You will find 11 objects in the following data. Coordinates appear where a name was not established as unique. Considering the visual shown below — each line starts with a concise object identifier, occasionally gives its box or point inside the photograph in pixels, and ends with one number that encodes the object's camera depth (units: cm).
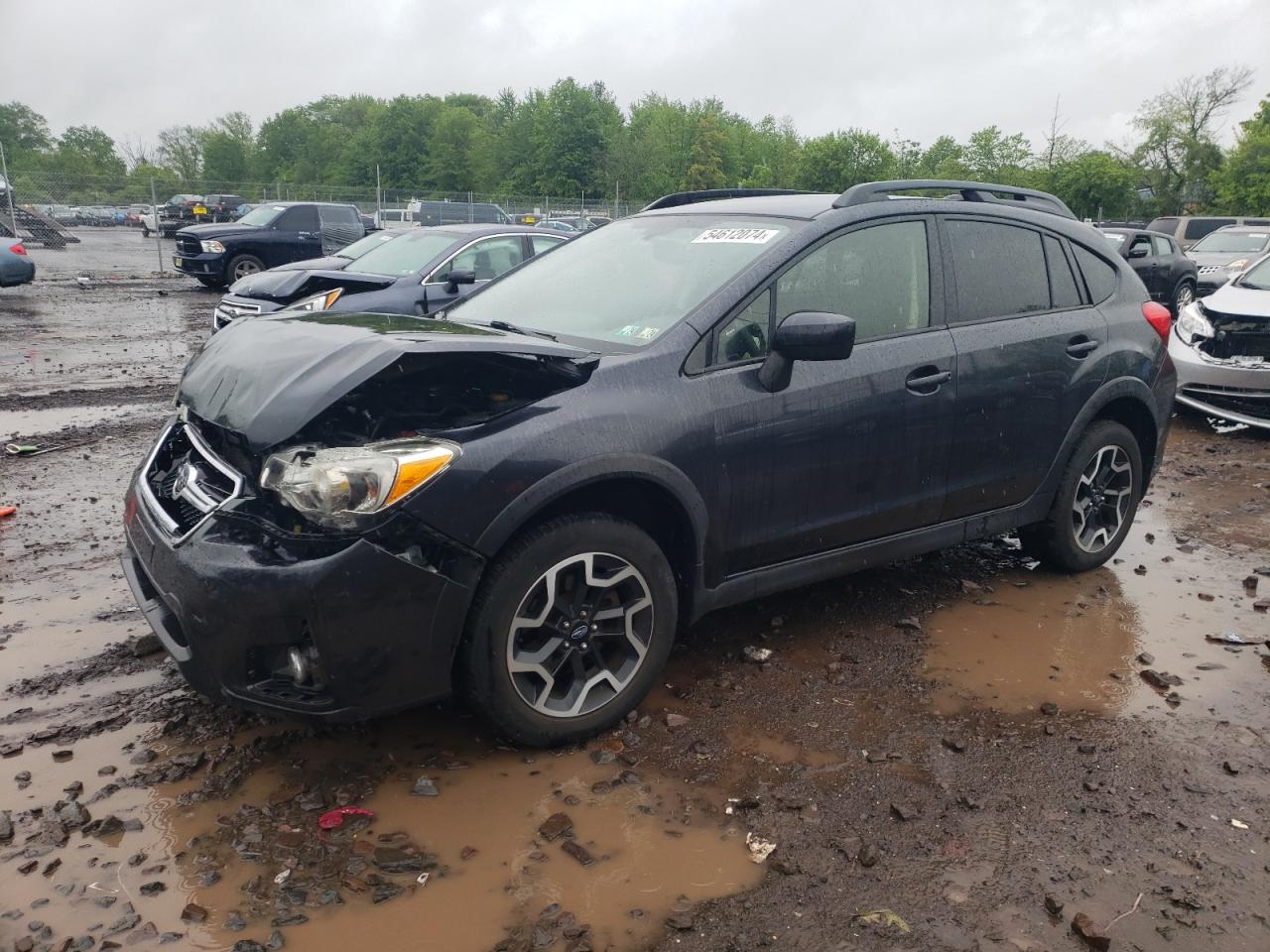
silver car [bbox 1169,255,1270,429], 862
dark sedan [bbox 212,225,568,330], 938
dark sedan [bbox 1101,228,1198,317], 1742
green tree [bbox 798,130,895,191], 4650
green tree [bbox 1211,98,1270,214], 4247
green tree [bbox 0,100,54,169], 9231
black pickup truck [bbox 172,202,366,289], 1922
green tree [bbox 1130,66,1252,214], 5328
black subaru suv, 284
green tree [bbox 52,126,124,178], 7400
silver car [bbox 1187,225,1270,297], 1853
